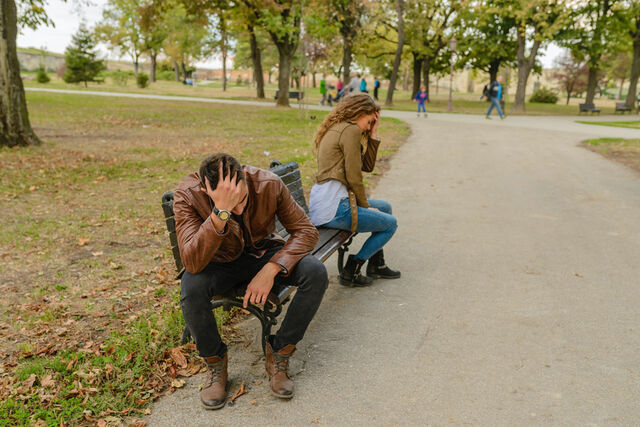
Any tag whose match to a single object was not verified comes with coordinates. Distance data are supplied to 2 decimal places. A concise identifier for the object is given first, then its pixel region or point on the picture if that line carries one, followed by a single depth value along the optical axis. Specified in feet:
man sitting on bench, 8.77
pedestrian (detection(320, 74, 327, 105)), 101.86
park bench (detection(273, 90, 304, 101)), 109.96
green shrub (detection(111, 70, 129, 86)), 162.40
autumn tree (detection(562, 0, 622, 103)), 99.04
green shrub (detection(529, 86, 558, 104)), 147.63
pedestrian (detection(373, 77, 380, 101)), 117.68
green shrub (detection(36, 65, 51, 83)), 139.74
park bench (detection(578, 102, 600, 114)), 91.17
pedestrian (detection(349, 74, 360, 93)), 76.26
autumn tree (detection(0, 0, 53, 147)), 33.40
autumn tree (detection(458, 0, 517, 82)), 115.65
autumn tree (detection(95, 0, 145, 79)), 205.26
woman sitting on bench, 13.41
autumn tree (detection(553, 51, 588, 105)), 188.78
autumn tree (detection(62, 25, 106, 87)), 148.87
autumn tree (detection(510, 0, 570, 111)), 84.69
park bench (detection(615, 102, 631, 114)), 96.73
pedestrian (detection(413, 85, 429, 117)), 74.35
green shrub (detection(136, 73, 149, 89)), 152.35
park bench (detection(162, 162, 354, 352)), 9.90
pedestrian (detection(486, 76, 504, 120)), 72.59
